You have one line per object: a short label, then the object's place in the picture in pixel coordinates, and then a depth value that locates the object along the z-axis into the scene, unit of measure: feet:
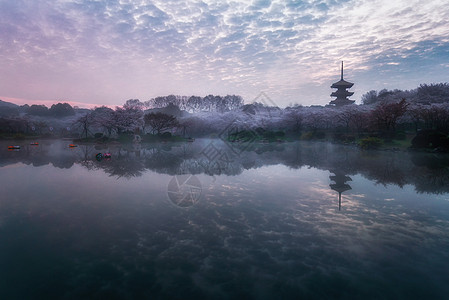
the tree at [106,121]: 143.99
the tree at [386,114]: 110.63
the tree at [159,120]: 143.43
